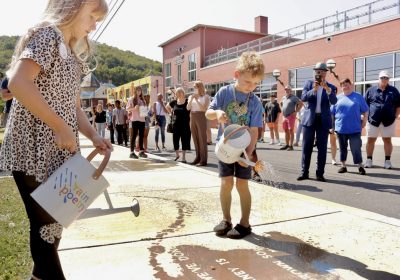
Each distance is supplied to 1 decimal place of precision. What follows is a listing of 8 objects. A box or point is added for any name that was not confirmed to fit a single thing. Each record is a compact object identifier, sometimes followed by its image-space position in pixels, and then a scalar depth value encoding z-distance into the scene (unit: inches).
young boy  134.3
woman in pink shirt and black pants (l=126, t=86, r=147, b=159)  385.1
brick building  708.7
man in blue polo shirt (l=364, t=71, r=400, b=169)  319.0
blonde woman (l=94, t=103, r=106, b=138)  628.6
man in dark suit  249.9
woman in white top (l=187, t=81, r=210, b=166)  327.6
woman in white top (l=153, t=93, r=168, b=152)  479.9
